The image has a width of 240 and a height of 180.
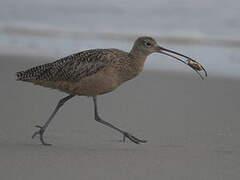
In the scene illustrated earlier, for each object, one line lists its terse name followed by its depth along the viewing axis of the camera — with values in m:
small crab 15.34
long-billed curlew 14.42
